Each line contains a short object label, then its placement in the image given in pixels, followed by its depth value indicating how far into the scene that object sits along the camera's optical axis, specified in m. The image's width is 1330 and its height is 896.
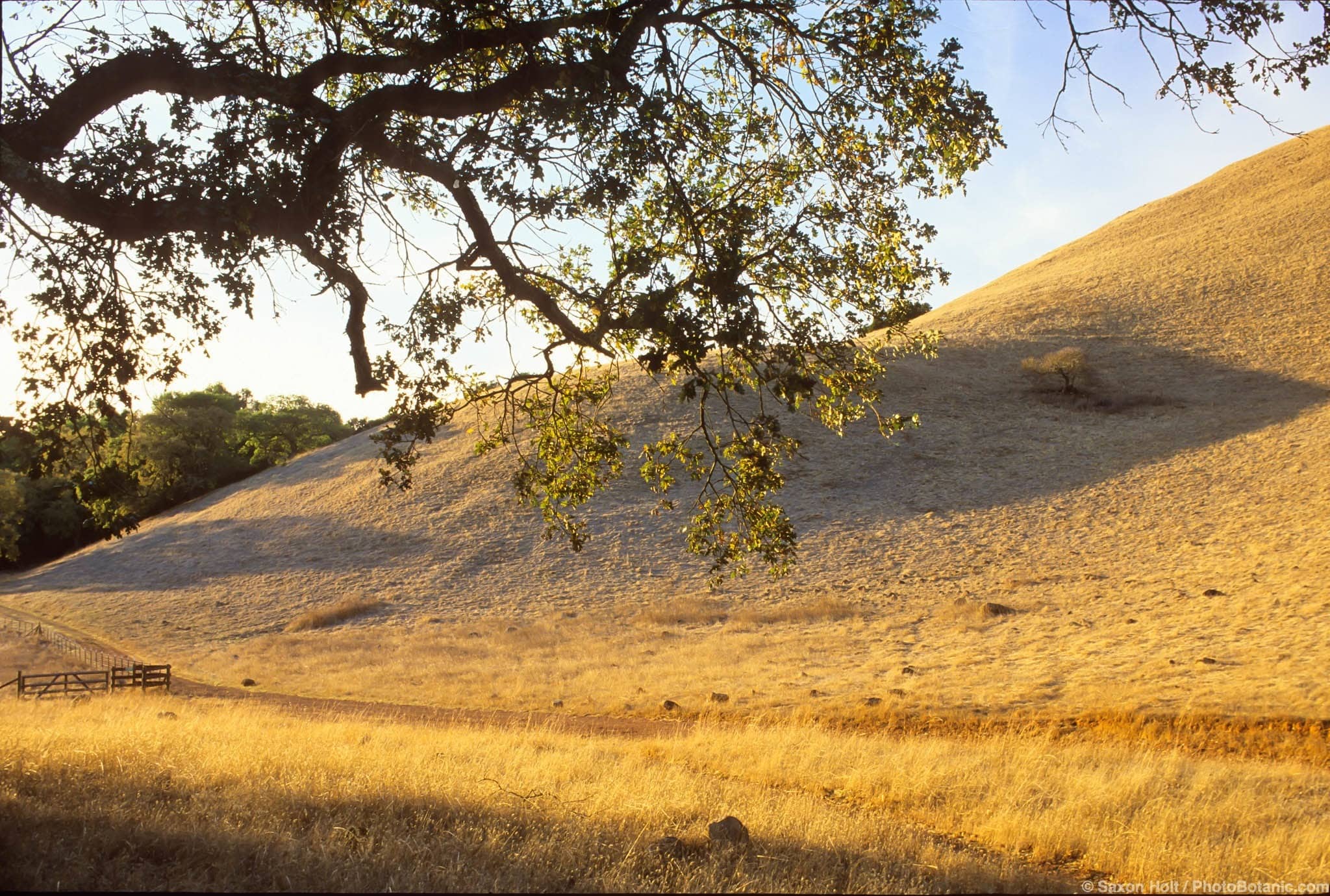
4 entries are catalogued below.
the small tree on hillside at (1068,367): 47.56
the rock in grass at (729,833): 6.82
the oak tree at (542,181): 7.43
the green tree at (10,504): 52.59
